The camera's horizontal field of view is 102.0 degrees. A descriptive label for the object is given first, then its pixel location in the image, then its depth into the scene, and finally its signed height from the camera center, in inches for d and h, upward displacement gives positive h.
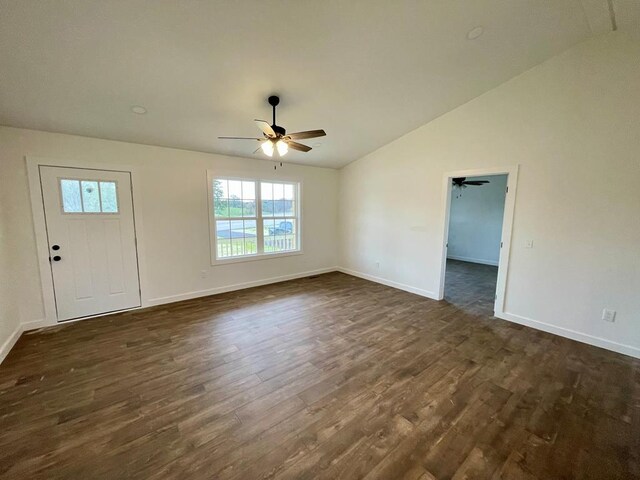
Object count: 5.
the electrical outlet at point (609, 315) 117.0 -45.2
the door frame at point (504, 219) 141.8 -2.6
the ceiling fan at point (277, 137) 106.8 +31.8
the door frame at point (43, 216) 127.3 -4.0
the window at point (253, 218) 187.6 -5.4
